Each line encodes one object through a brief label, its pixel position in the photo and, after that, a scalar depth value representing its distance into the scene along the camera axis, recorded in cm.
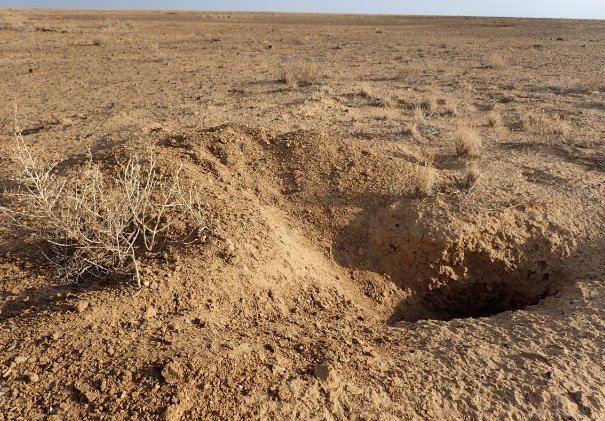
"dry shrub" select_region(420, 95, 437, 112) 805
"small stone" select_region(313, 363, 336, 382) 253
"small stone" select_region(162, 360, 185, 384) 235
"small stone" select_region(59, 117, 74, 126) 695
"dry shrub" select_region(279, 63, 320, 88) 973
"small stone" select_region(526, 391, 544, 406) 263
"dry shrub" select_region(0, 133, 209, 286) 309
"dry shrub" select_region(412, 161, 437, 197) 474
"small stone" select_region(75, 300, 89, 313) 276
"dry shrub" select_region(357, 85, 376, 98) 864
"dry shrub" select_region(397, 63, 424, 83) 1050
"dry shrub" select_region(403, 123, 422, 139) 657
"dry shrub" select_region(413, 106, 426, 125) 718
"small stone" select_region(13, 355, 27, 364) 246
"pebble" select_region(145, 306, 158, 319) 282
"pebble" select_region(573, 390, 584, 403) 267
